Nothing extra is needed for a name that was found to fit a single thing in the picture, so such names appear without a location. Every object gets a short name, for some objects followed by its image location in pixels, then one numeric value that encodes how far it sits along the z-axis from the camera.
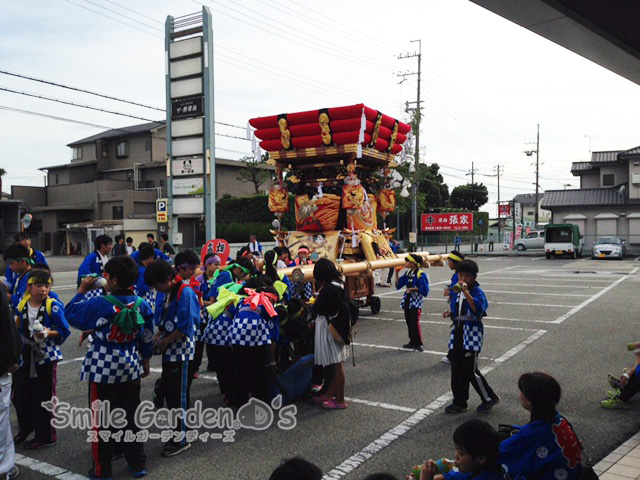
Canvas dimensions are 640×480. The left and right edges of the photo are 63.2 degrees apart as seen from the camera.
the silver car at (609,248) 31.14
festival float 10.43
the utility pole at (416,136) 31.62
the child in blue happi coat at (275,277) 6.07
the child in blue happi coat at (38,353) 4.46
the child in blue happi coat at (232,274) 6.21
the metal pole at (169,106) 13.07
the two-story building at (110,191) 35.22
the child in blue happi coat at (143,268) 8.05
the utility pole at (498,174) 61.62
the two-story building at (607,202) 36.12
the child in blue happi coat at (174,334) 4.30
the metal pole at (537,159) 47.00
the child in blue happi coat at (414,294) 8.23
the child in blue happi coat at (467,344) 5.37
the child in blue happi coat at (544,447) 2.83
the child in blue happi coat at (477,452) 2.54
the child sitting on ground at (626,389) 5.51
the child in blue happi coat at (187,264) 5.19
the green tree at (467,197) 67.19
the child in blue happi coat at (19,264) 5.39
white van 40.53
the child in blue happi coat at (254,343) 5.24
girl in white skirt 5.33
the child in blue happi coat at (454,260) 5.89
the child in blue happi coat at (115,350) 3.88
